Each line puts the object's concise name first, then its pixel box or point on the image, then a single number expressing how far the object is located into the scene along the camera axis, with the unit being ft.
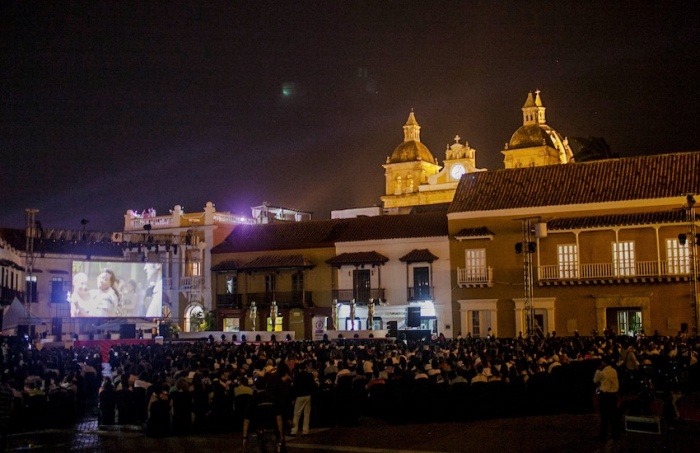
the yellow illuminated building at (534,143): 297.33
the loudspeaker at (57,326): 146.82
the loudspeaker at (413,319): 138.10
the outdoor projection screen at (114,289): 163.53
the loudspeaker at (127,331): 146.20
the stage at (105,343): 121.13
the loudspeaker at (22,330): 126.03
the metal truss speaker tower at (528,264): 124.36
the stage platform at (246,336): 139.53
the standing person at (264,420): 48.93
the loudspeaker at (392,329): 129.08
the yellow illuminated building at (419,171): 309.42
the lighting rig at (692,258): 106.01
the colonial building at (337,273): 153.69
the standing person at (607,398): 49.85
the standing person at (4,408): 39.32
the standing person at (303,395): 53.88
